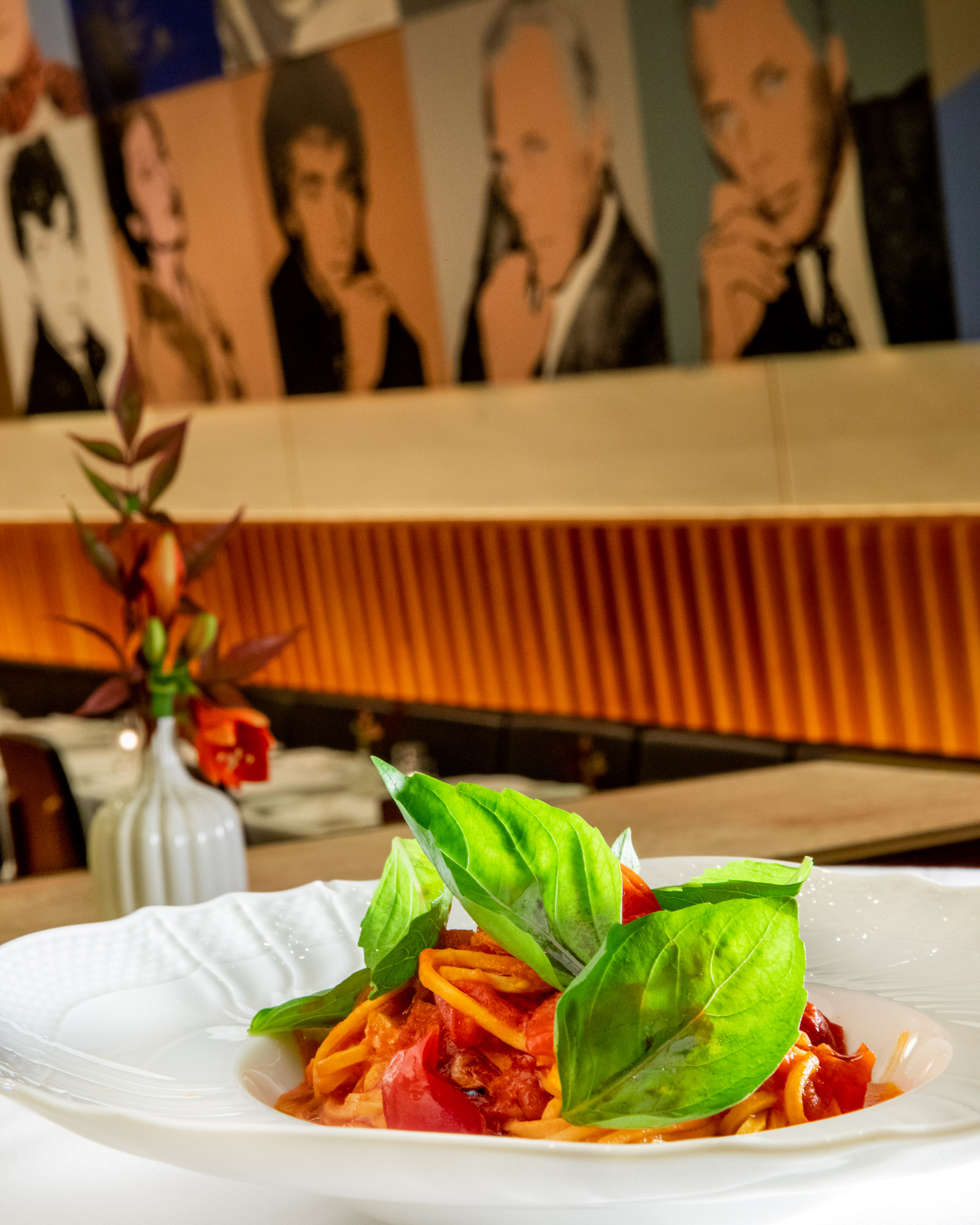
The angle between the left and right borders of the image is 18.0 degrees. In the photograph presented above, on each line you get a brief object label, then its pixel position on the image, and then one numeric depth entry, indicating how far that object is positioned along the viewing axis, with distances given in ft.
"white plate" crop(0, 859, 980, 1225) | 3.19
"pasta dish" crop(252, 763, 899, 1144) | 3.46
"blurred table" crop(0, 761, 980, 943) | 5.75
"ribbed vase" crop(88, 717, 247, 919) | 5.34
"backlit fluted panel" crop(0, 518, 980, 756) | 11.55
